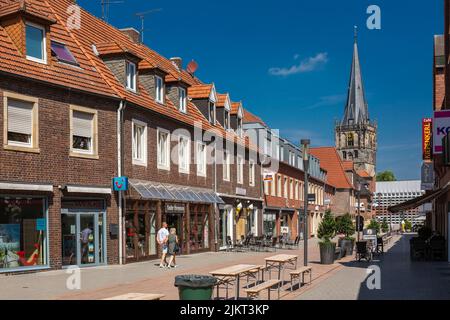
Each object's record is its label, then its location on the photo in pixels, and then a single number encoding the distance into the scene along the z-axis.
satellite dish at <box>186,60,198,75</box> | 39.38
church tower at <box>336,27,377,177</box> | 131.12
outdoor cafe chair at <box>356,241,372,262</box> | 24.42
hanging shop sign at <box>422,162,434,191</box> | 37.94
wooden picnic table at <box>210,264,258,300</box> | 12.20
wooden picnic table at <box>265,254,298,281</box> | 16.02
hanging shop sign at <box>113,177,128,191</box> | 21.44
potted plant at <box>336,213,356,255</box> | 28.19
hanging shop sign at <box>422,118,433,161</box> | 31.89
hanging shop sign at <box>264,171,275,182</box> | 39.12
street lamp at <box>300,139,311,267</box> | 21.22
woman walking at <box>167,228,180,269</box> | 20.89
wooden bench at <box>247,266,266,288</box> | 13.92
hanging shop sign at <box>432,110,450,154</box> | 16.50
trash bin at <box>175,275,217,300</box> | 9.27
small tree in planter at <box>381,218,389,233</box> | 65.66
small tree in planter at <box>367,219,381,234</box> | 49.94
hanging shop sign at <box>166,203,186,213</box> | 26.02
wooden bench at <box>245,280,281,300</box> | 11.14
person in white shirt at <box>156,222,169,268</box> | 21.12
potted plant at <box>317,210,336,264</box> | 23.09
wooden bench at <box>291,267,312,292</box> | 14.74
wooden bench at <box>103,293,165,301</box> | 8.43
